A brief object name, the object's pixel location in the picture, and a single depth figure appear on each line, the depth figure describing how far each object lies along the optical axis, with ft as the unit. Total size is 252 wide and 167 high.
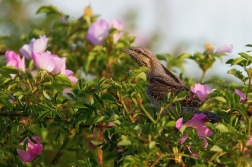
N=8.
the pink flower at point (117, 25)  40.50
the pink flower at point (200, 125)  24.53
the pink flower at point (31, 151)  28.50
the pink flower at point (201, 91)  27.47
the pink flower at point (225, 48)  36.09
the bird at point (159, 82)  30.85
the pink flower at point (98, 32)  38.75
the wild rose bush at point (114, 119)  21.95
